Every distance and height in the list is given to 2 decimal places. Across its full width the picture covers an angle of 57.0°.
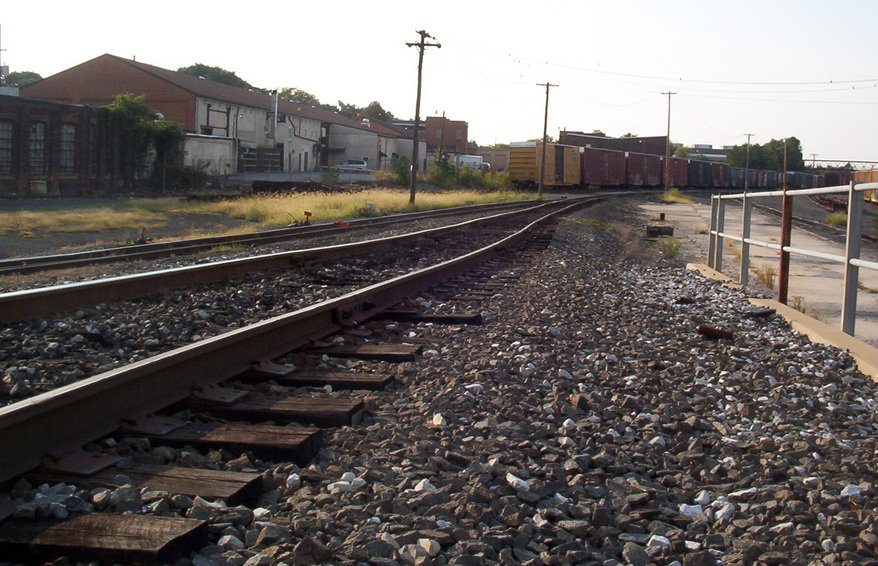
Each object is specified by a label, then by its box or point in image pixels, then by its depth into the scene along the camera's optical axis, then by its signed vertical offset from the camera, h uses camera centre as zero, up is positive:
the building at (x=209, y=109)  54.62 +6.02
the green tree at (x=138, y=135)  41.87 +2.82
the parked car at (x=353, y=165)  71.12 +2.71
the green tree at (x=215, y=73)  109.38 +15.94
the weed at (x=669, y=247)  16.86 -0.87
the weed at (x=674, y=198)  54.38 +0.69
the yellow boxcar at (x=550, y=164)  57.09 +2.72
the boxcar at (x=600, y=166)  59.34 +2.92
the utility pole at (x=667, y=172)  63.59 +2.78
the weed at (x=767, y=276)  12.41 -1.05
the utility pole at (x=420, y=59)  38.51 +6.74
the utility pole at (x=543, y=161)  51.66 +2.70
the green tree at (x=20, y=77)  118.03 +16.16
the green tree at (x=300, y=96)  144.88 +17.75
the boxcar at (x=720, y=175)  77.15 +3.30
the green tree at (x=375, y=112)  162.38 +17.03
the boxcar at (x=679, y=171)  68.94 +3.18
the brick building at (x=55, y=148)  34.16 +1.63
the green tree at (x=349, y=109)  165.45 +17.92
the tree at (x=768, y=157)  127.75 +8.63
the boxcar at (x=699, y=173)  73.67 +3.27
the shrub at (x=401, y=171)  53.75 +1.75
